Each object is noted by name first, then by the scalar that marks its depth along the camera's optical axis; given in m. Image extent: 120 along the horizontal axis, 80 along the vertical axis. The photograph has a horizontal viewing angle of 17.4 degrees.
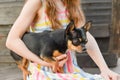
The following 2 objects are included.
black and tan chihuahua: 2.40
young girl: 2.50
